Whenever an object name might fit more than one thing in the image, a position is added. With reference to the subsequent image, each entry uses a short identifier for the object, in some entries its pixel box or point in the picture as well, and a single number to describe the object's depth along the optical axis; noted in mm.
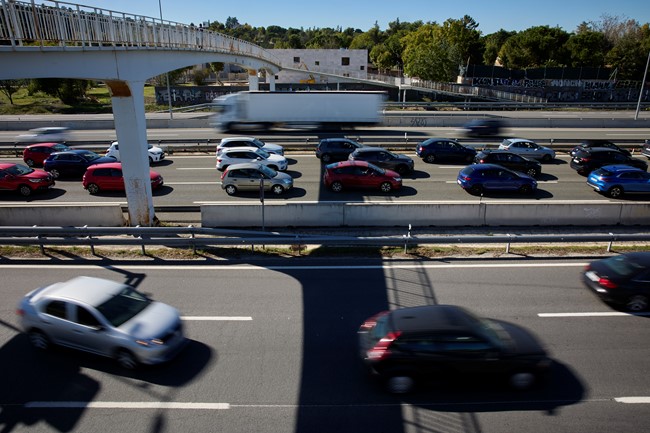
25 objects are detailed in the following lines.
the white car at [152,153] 22906
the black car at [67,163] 21328
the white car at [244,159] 21297
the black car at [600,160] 21594
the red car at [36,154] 23516
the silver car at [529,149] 24031
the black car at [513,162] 21438
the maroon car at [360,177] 18703
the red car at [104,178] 18812
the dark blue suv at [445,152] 23797
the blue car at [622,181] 18328
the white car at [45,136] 29141
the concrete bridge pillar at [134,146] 14114
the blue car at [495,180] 18516
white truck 22703
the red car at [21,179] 18362
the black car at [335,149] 23516
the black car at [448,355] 6891
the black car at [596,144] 23578
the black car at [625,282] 9336
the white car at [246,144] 23484
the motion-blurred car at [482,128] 30266
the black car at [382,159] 21234
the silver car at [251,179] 18422
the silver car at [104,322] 7453
